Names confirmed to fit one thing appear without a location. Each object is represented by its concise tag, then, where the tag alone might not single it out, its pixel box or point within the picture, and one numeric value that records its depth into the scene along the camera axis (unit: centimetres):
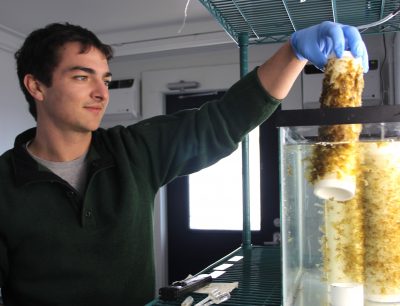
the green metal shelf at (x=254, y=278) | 66
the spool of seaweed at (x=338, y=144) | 49
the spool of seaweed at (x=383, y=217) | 49
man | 91
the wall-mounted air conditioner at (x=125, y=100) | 290
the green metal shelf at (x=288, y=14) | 90
